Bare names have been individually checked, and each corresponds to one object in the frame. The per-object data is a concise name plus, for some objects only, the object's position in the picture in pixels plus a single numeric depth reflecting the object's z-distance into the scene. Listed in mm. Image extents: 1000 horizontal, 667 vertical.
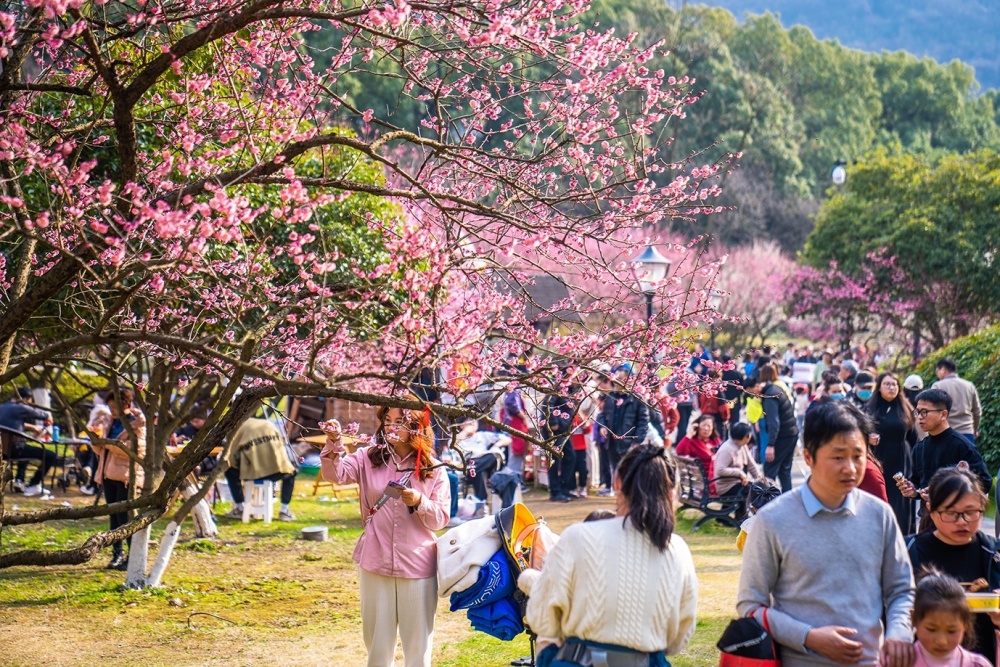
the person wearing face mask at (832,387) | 13875
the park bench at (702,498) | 12000
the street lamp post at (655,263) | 16703
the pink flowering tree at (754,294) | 39000
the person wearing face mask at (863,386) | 14342
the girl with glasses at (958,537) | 4348
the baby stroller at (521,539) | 5375
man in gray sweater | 3688
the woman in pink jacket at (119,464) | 10047
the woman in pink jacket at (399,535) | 5539
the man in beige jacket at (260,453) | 12484
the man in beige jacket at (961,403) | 10258
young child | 3789
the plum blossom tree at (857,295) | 27953
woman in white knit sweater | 3764
